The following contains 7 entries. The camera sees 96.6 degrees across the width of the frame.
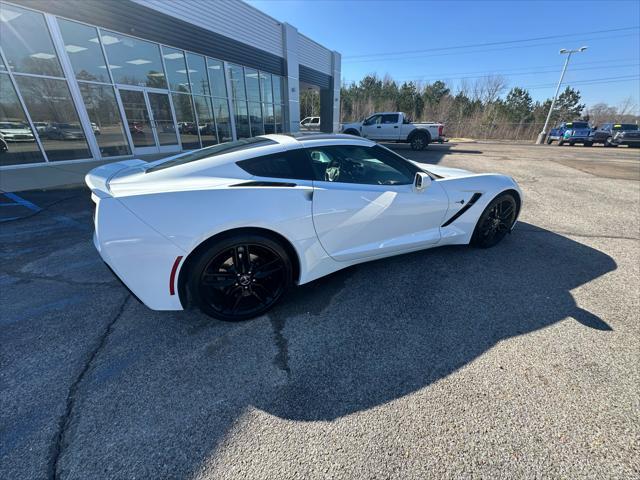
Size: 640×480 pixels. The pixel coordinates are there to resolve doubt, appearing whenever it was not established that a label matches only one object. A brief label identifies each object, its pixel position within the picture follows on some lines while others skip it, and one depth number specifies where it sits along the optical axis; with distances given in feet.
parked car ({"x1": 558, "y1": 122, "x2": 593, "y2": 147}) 70.03
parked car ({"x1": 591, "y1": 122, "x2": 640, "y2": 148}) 65.26
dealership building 24.98
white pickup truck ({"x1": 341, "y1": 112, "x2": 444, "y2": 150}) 50.96
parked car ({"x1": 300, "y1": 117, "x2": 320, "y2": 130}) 96.71
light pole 83.89
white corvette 6.42
